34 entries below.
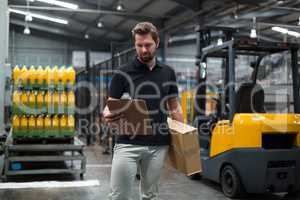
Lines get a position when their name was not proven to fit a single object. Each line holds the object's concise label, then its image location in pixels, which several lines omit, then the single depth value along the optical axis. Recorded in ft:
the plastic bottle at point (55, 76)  20.42
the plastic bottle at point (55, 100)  20.38
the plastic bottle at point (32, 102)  20.06
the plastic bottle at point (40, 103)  20.20
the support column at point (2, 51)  21.68
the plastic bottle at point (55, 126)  20.51
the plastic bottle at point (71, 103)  20.65
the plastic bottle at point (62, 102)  20.52
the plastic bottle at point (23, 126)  20.15
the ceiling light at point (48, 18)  61.64
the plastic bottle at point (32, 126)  20.24
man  8.22
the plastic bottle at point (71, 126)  20.66
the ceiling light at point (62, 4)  49.96
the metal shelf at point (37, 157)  19.33
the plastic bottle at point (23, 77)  20.04
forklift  15.60
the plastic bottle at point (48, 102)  20.33
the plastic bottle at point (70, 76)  20.56
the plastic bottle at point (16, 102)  19.86
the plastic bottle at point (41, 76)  20.27
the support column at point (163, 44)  56.76
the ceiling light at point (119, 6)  46.73
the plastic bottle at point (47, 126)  20.43
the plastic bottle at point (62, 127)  20.62
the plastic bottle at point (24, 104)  19.95
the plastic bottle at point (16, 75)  20.02
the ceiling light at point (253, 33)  30.39
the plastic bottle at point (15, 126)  20.01
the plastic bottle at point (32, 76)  20.16
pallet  20.35
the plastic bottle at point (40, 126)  20.31
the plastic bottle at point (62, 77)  20.53
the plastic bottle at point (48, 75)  20.35
